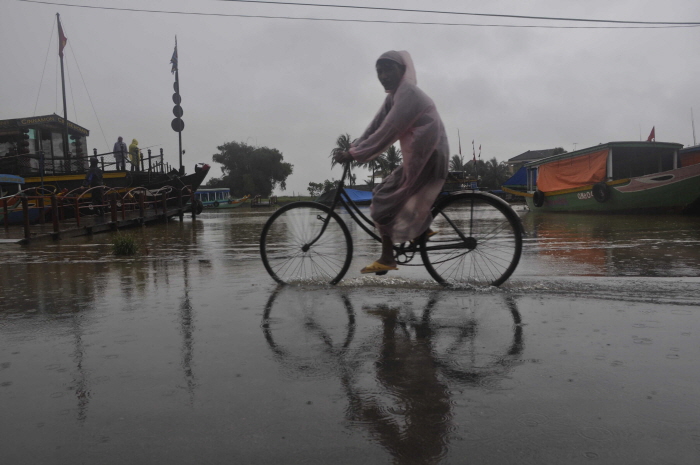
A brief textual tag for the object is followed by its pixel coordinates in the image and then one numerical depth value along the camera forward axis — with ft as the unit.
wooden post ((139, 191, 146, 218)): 52.95
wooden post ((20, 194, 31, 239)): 33.24
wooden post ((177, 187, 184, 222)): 67.50
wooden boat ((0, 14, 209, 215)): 69.41
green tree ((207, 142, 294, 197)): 258.57
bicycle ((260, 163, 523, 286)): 14.80
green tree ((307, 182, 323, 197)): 233.12
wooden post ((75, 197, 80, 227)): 40.75
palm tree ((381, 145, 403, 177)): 224.68
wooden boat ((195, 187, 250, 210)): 180.96
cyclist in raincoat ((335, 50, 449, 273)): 14.37
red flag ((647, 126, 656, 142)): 80.82
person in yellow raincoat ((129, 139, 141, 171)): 74.71
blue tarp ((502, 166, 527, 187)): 129.89
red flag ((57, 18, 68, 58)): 89.71
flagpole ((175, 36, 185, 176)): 71.44
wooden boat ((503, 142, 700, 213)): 55.93
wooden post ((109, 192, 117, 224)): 44.91
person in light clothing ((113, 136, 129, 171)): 70.44
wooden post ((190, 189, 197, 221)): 71.05
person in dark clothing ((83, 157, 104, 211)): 56.95
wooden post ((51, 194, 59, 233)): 36.01
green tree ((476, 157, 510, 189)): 278.67
